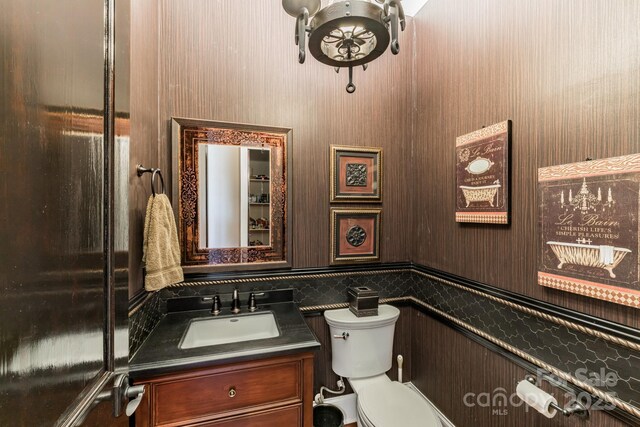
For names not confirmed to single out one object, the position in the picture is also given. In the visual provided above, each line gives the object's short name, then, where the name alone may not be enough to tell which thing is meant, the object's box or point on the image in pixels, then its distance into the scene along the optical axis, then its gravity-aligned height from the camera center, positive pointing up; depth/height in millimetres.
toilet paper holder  1009 -718
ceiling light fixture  928 +660
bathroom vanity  1113 -706
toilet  1525 -823
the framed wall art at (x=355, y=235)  1820 -144
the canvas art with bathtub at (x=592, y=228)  887 -55
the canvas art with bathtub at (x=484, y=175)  1307 +194
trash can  1661 -1208
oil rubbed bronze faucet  1604 -519
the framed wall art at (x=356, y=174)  1805 +258
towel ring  1240 +155
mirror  1576 +117
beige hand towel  1239 -149
